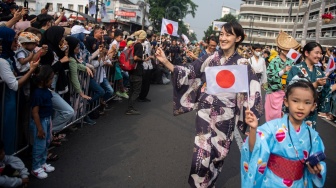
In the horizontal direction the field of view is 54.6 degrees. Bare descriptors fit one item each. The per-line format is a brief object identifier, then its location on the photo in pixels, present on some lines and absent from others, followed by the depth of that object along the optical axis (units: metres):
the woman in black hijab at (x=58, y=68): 4.48
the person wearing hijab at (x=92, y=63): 6.22
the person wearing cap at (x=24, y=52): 4.16
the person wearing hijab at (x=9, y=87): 3.57
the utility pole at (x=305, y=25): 22.01
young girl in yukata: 2.36
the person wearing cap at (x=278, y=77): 5.17
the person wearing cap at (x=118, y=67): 8.24
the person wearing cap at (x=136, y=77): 7.23
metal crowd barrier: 3.69
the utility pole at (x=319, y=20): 17.16
